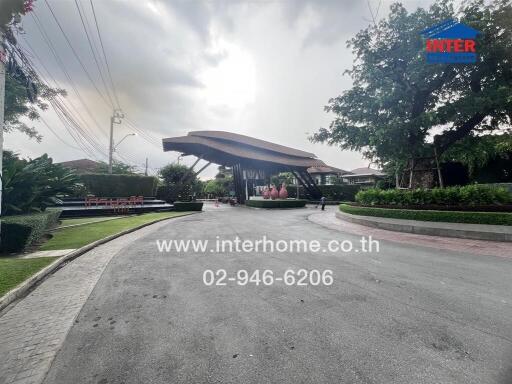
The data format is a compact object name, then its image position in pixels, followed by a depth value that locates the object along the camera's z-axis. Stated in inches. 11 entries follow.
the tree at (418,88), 506.3
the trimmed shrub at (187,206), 901.8
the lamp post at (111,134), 1103.0
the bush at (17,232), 251.8
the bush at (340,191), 1402.6
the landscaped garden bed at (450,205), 368.5
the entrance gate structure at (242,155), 1035.3
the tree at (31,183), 299.6
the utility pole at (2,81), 231.0
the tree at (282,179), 2050.3
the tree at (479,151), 615.8
